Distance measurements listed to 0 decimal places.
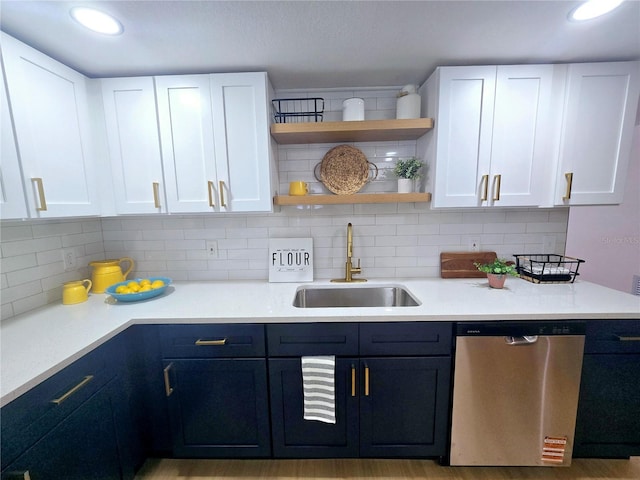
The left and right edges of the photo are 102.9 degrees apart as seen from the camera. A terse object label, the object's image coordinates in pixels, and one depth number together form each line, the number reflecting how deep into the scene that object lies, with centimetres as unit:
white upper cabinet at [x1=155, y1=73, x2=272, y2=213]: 149
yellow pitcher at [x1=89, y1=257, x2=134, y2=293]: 167
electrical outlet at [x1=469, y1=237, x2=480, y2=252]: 188
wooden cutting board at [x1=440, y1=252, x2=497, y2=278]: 186
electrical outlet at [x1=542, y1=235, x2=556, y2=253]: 185
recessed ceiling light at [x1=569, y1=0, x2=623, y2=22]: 103
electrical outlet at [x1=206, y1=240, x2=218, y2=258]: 192
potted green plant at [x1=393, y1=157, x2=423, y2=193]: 165
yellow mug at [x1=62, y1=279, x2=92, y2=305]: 148
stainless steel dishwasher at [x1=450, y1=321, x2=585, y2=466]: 128
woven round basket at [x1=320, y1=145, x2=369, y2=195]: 180
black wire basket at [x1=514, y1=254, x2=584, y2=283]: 167
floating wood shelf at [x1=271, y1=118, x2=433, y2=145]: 152
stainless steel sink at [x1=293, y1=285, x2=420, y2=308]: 182
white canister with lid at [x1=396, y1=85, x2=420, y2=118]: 158
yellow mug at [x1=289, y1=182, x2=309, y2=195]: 167
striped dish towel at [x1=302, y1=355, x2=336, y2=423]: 131
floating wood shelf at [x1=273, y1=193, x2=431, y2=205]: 159
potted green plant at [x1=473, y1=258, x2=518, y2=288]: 159
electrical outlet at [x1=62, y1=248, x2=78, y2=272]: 161
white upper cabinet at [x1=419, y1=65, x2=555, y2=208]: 146
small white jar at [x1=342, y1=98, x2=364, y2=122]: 158
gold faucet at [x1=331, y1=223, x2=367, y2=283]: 179
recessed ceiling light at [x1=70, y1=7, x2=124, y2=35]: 102
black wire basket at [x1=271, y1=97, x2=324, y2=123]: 164
